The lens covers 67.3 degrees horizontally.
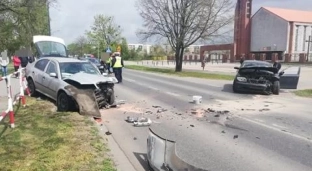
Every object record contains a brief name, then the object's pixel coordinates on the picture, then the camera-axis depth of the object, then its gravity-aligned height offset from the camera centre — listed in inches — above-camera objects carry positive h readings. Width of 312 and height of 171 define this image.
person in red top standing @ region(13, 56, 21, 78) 752.4 -2.2
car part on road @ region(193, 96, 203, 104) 336.6 -56.7
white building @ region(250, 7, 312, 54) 2058.9 +261.3
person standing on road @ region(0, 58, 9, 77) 463.3 -1.1
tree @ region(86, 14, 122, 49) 2094.4 +255.8
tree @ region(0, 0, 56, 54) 774.1 +163.5
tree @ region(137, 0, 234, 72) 1002.9 +166.7
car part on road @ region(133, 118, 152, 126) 233.3 -62.0
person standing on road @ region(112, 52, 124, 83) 522.7 -5.4
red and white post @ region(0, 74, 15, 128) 202.2 -43.1
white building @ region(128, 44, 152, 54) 3332.2 +188.7
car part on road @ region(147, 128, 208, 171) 120.0 -51.8
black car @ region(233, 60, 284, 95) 438.9 -36.8
